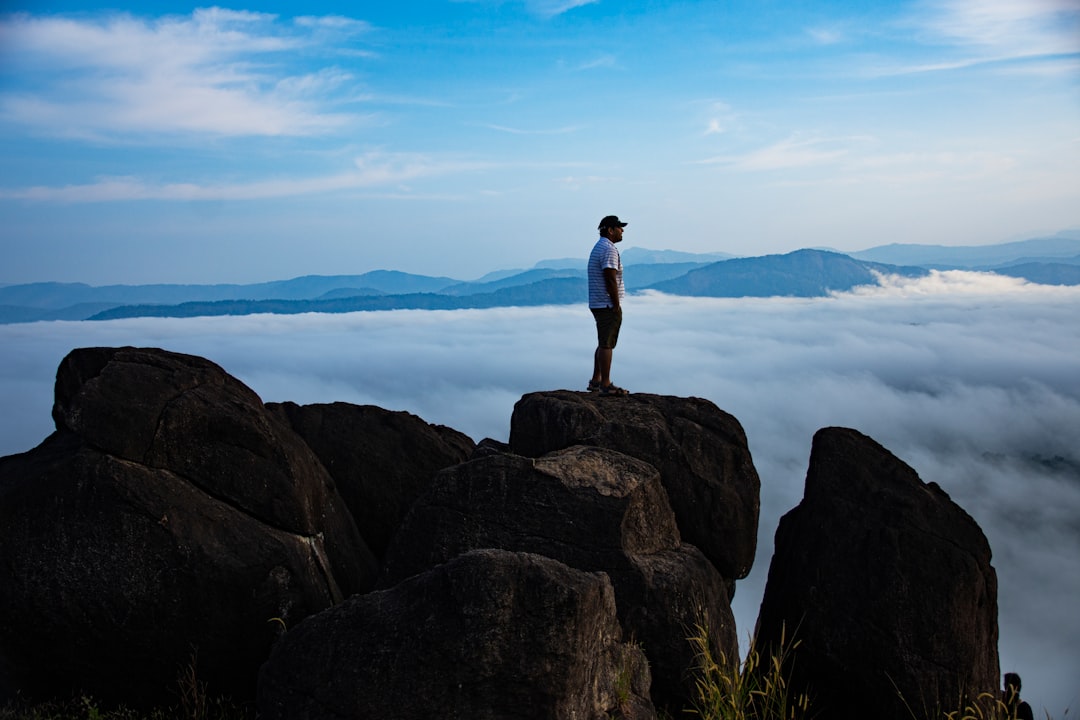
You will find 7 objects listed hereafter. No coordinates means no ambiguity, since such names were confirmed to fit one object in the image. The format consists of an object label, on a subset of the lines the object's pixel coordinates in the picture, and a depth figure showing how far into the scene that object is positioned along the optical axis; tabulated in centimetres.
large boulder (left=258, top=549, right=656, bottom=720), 750
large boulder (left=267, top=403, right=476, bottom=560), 1426
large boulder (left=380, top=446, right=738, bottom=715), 1076
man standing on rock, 1627
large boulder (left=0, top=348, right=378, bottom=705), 1038
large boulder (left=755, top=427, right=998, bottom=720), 1128
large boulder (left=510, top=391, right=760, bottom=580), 1337
